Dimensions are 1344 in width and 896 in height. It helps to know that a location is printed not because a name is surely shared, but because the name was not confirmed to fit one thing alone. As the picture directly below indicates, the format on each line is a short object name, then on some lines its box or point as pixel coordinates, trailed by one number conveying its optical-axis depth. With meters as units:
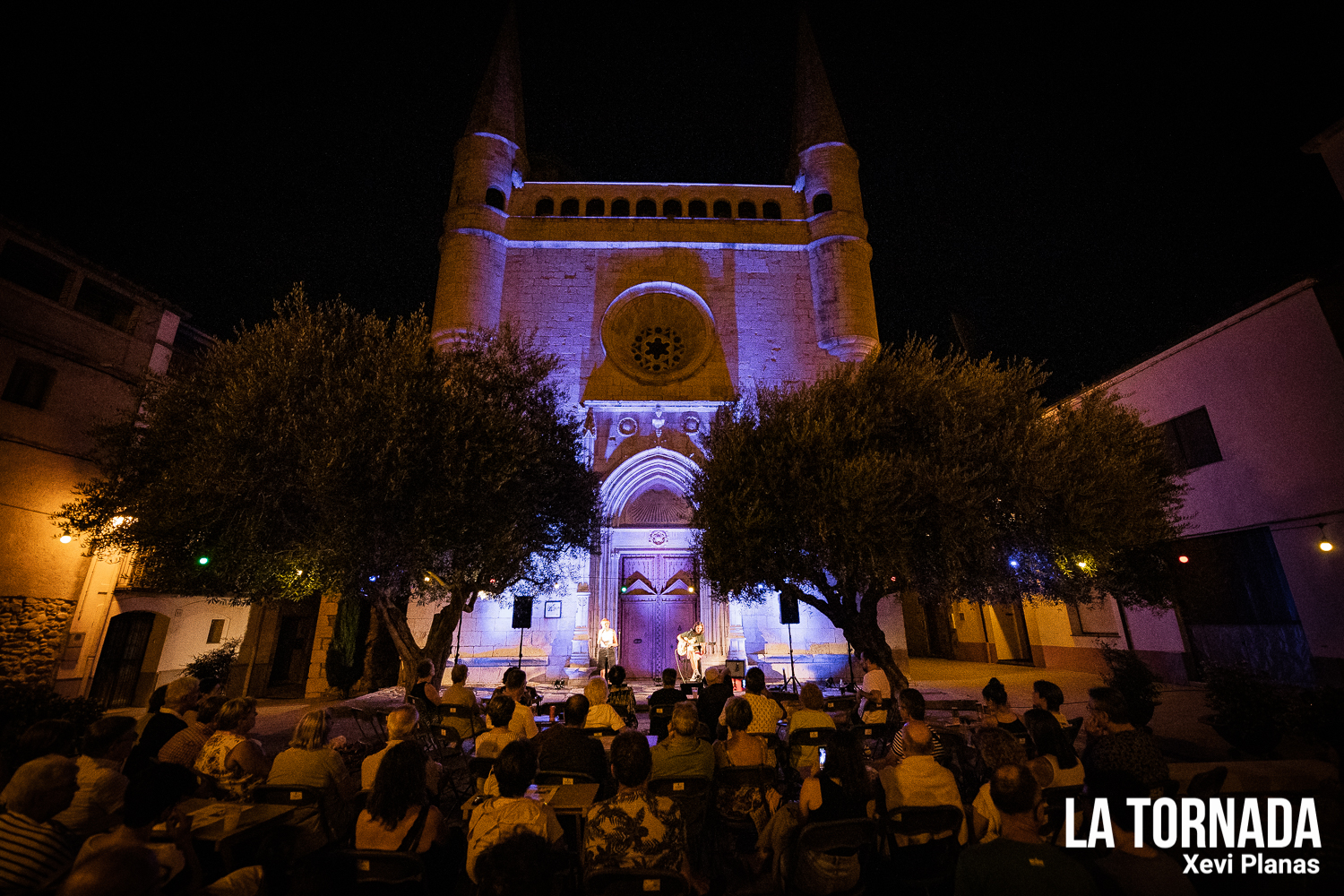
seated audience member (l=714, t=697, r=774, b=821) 4.35
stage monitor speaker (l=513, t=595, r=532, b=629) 15.76
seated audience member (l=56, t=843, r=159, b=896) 1.89
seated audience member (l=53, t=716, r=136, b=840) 3.28
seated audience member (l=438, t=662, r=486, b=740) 6.87
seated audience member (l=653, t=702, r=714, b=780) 4.14
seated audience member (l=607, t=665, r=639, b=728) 7.28
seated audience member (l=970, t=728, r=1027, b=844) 3.44
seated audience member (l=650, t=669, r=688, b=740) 7.37
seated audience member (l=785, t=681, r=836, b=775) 5.32
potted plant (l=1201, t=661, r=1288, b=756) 6.98
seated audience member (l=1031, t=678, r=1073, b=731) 5.68
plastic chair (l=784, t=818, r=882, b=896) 3.09
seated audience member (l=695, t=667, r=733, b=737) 7.08
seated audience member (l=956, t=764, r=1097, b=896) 2.33
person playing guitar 14.27
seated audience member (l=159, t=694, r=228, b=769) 4.61
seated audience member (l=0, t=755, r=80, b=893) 2.63
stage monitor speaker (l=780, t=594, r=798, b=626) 15.70
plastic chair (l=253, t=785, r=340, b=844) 3.66
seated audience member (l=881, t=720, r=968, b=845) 3.63
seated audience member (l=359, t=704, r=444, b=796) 3.96
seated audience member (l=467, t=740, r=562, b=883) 2.98
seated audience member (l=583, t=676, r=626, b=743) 5.80
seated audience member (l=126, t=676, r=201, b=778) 4.65
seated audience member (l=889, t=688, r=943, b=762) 4.91
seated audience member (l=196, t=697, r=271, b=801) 4.30
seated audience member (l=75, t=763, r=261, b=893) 2.70
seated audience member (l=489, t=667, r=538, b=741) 5.87
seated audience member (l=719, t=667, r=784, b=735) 5.93
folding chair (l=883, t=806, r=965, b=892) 3.38
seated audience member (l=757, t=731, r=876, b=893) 3.24
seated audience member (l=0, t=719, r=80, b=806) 3.56
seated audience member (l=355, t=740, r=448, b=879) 3.06
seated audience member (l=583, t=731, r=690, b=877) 3.03
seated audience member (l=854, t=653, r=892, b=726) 6.95
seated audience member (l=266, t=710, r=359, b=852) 3.71
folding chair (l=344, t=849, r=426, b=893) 2.62
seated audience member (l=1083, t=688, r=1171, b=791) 4.00
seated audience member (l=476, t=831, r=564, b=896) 2.10
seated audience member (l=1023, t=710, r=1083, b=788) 4.16
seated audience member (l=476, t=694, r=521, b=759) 4.76
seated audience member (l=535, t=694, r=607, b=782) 4.49
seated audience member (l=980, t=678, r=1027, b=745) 5.54
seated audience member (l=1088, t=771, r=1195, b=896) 2.80
